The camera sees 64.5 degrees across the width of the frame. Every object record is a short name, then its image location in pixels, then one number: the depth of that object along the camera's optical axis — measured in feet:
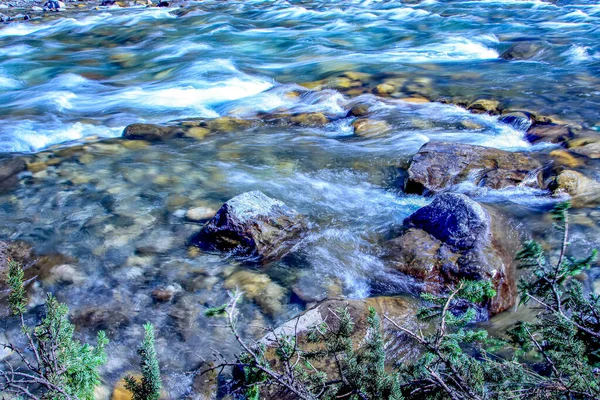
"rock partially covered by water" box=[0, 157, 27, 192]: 17.37
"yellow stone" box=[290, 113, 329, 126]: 24.32
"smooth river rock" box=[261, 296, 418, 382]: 8.90
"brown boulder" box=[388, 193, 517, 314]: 11.54
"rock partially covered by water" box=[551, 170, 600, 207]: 15.23
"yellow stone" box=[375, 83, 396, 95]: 27.89
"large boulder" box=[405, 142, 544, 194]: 16.52
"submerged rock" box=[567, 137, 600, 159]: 17.99
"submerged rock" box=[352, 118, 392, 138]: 22.62
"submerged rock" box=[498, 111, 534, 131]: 22.22
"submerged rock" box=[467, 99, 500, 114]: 24.40
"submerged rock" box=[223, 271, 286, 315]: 11.32
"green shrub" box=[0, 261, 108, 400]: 5.48
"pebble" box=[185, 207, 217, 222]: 15.12
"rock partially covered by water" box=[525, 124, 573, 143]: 20.15
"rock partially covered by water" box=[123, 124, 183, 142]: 22.36
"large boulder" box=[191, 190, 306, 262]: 13.03
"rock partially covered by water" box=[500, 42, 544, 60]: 35.42
